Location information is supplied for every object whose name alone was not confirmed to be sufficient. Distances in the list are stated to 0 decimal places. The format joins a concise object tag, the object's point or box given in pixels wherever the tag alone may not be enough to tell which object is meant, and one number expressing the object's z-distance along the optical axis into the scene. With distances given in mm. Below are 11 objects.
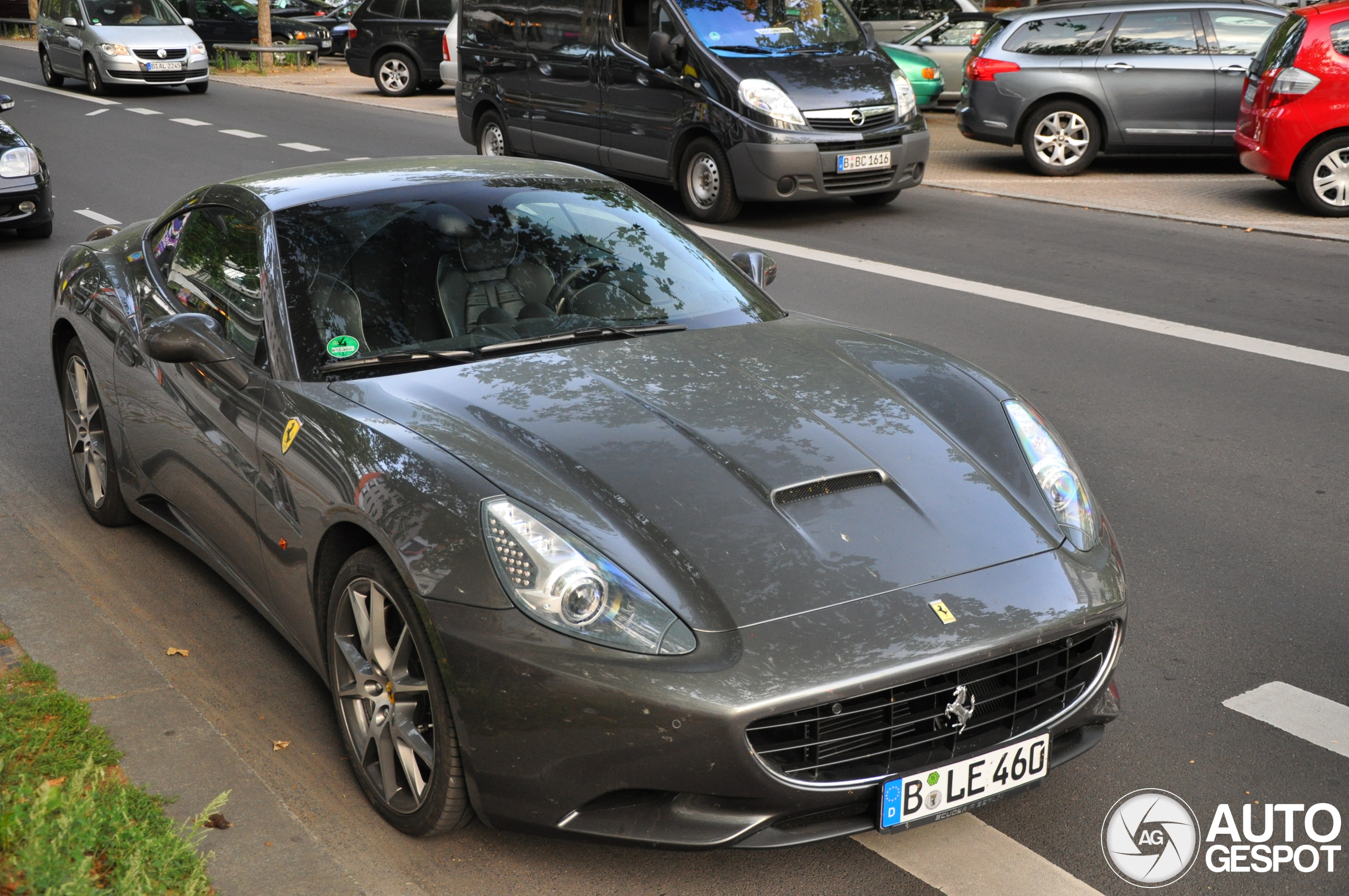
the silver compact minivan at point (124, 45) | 23266
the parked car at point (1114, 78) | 13148
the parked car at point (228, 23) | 30891
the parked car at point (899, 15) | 20844
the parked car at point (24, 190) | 10945
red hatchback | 10953
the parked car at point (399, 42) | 23781
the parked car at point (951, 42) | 19234
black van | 11258
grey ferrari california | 2756
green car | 18406
